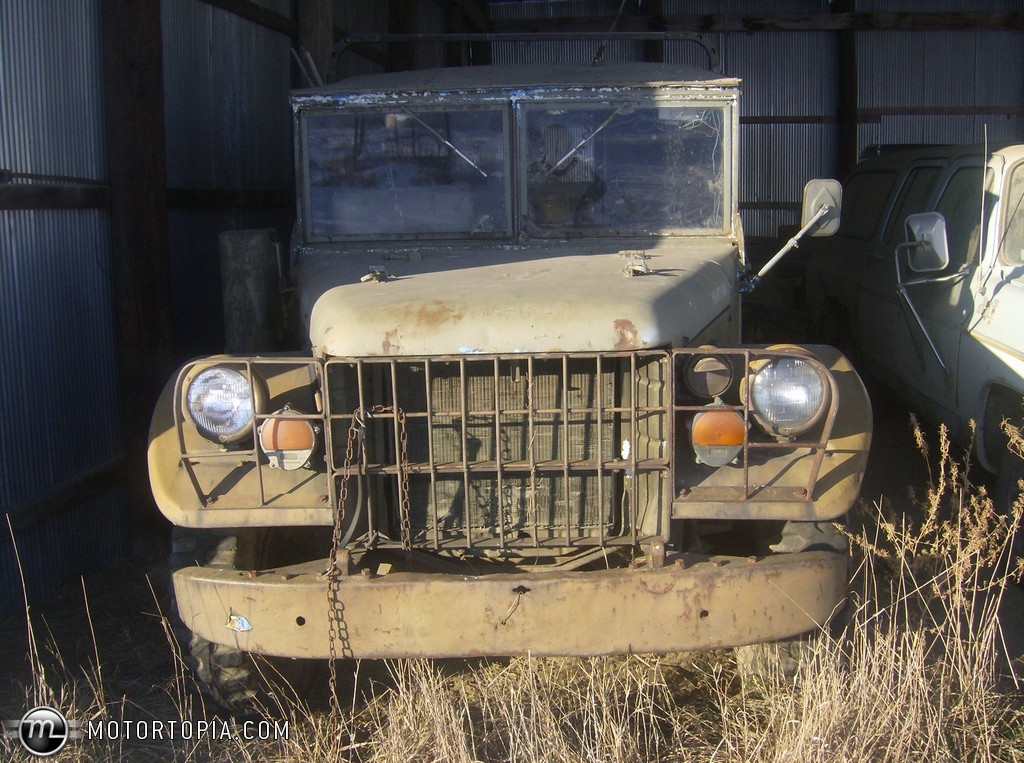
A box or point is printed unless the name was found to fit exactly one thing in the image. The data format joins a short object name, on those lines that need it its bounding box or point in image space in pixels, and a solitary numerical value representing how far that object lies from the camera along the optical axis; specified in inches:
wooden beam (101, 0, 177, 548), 187.2
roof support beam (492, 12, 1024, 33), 487.5
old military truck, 113.5
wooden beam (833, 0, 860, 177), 505.0
